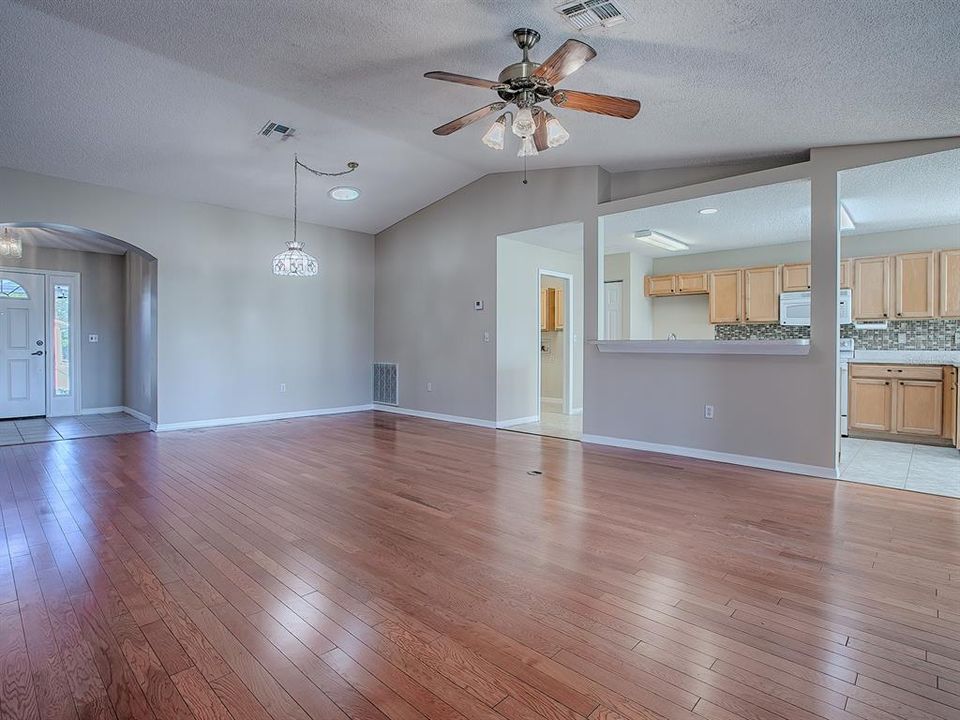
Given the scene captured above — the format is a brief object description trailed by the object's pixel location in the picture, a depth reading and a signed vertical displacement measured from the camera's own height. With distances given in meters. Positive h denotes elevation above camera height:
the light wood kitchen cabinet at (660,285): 7.66 +1.09
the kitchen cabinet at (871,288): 5.77 +0.78
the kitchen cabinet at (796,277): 6.39 +1.00
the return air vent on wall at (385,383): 7.87 -0.43
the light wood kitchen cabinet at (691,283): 7.35 +1.07
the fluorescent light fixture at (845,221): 5.11 +1.44
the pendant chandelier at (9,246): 5.69 +1.25
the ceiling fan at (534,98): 2.64 +1.44
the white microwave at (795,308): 6.30 +0.60
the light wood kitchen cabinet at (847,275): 5.97 +0.95
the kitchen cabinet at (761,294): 6.61 +0.82
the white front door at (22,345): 7.15 +0.16
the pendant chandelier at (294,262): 5.29 +0.98
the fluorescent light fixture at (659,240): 6.14 +1.48
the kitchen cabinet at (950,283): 5.36 +0.77
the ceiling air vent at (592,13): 2.59 +1.80
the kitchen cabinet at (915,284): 5.48 +0.79
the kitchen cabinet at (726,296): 6.94 +0.83
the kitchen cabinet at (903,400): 5.20 -0.47
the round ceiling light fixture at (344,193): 6.27 +2.06
